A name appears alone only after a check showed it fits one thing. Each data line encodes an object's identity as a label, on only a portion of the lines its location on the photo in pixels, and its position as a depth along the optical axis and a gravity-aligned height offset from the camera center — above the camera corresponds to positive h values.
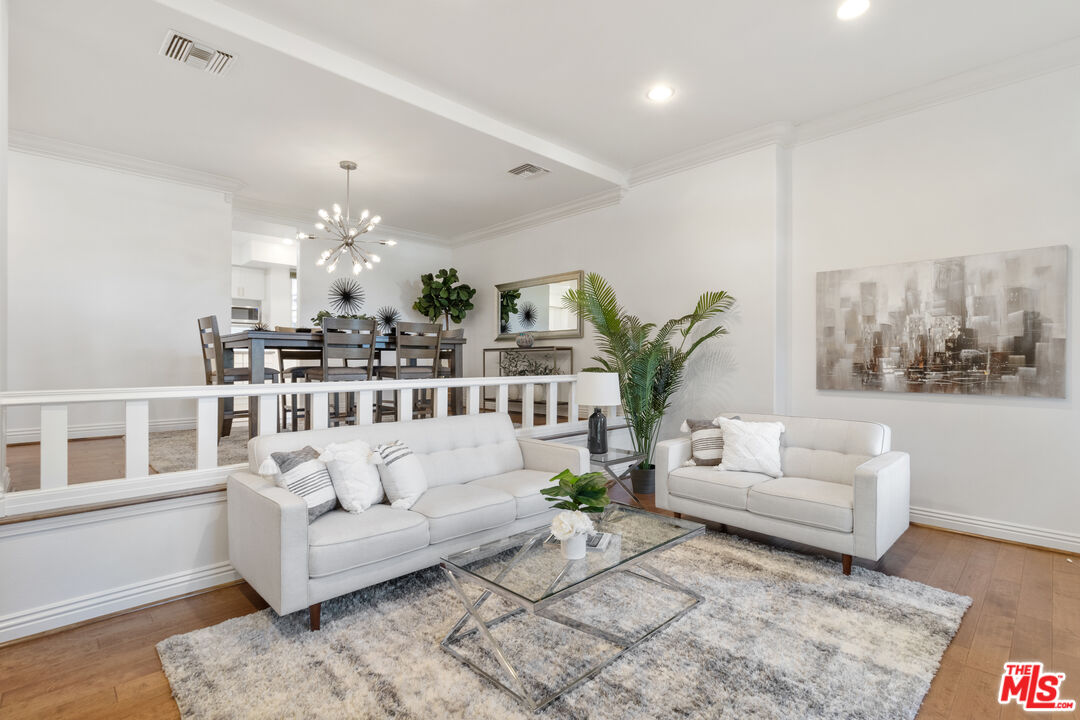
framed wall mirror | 5.87 +0.60
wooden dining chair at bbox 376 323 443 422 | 4.16 +0.06
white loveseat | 2.53 -0.71
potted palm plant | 4.27 +0.05
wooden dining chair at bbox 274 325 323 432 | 4.72 +0.02
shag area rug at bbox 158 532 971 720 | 1.63 -1.07
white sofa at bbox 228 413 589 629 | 1.99 -0.70
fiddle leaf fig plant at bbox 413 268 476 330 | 6.89 +0.80
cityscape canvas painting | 3.02 +0.22
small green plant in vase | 1.92 -0.58
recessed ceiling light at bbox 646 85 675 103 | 3.51 +1.80
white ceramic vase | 1.94 -0.70
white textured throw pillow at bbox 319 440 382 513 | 2.37 -0.54
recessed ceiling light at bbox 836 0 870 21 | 2.66 +1.80
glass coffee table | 1.68 -0.74
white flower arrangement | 1.90 -0.61
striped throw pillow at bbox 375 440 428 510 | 2.49 -0.57
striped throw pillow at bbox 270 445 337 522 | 2.26 -0.53
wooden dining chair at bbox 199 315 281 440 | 3.91 -0.09
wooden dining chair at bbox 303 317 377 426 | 3.85 +0.08
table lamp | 3.75 -0.26
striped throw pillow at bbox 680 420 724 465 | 3.33 -0.55
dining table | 3.68 +0.11
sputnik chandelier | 4.64 +1.27
